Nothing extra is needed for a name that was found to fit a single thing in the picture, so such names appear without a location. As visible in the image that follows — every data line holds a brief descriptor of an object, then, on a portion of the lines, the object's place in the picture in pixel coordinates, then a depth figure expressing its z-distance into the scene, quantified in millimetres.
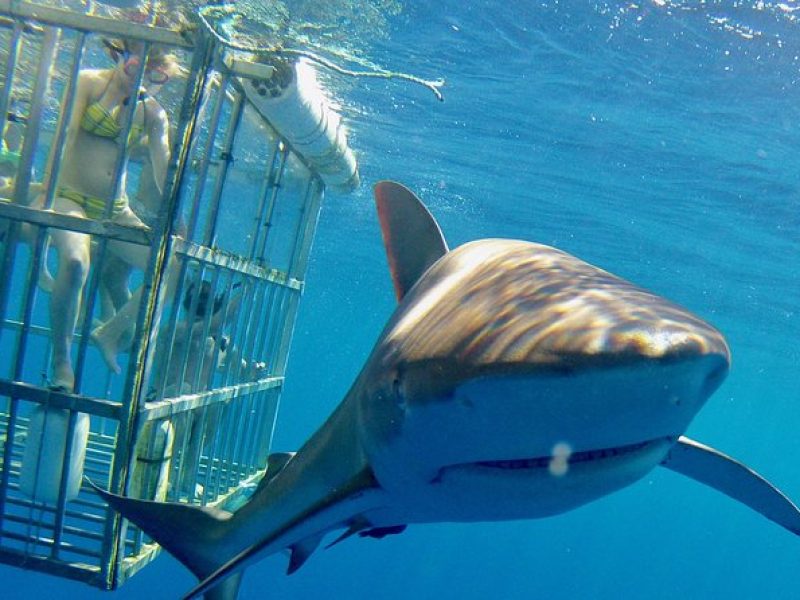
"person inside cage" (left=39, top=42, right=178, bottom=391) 5383
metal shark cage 3998
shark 1766
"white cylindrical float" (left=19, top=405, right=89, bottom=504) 4178
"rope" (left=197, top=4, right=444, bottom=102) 4218
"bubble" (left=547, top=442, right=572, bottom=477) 1937
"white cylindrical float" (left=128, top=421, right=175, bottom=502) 4469
